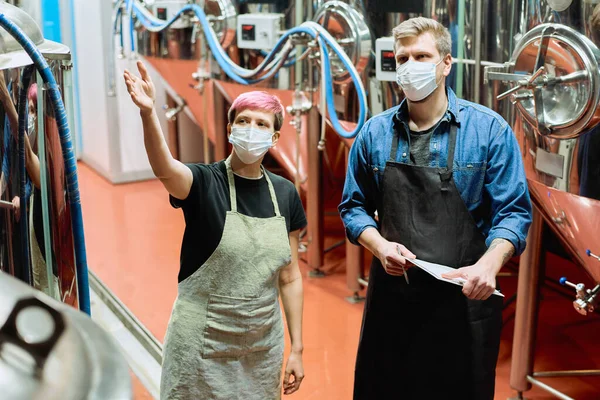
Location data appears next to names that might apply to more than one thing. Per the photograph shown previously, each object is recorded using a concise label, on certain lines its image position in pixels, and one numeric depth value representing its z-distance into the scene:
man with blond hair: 1.80
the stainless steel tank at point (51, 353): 0.70
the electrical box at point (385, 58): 3.03
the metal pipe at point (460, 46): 2.69
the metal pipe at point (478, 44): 2.60
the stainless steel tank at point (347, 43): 3.20
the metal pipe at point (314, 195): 3.80
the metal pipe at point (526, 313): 2.67
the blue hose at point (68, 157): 1.43
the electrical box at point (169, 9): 4.46
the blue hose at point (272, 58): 3.14
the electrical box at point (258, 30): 3.76
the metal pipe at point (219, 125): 4.52
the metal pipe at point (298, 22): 3.62
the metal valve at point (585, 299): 2.22
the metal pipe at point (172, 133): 5.35
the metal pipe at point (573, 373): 2.82
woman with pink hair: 1.68
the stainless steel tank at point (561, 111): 2.07
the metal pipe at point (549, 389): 2.60
